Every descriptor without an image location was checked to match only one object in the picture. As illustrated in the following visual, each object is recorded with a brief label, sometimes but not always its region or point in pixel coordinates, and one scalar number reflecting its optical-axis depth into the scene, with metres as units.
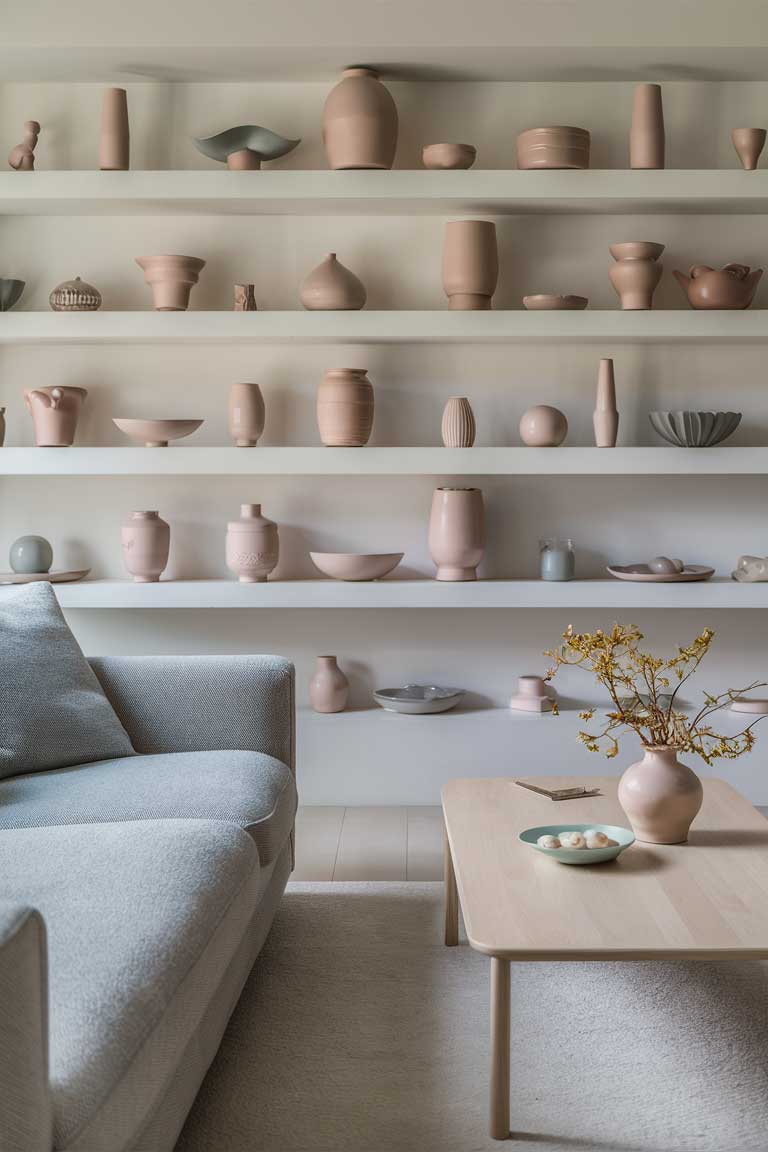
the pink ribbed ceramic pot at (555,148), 3.77
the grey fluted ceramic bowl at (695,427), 3.88
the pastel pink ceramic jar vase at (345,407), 3.92
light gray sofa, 1.23
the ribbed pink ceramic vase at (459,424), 3.94
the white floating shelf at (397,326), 3.85
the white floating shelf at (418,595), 3.91
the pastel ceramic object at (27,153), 3.90
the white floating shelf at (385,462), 3.89
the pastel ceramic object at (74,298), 3.93
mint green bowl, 2.15
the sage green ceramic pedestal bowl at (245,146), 3.88
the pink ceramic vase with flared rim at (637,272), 3.87
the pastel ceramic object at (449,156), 3.81
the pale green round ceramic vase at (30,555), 4.02
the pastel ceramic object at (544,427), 3.93
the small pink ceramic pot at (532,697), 4.00
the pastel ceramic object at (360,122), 3.76
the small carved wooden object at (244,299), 3.95
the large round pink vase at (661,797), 2.29
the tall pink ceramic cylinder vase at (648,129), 3.83
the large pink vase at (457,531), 3.96
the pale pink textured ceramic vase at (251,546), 3.99
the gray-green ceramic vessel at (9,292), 3.99
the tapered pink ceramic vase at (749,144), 3.79
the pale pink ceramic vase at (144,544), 3.98
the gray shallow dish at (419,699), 3.98
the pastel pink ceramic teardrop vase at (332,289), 3.88
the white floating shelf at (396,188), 3.80
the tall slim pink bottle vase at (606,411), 3.94
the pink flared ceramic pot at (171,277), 3.91
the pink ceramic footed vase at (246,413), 3.96
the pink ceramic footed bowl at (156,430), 3.96
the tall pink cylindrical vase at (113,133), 3.86
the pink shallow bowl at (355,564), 3.95
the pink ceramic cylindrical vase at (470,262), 3.87
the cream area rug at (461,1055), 1.90
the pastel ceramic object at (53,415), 3.97
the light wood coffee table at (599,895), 1.82
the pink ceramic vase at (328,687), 4.01
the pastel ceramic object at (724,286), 3.84
